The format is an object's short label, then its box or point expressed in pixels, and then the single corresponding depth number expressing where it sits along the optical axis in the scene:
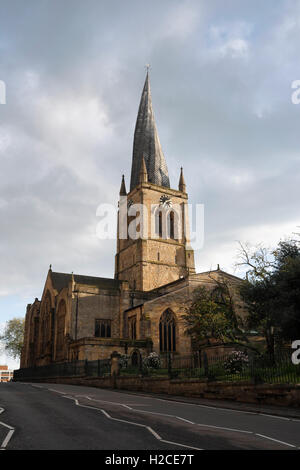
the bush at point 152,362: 32.66
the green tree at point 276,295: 21.17
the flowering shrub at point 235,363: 22.23
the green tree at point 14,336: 76.88
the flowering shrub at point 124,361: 33.53
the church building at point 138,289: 43.59
